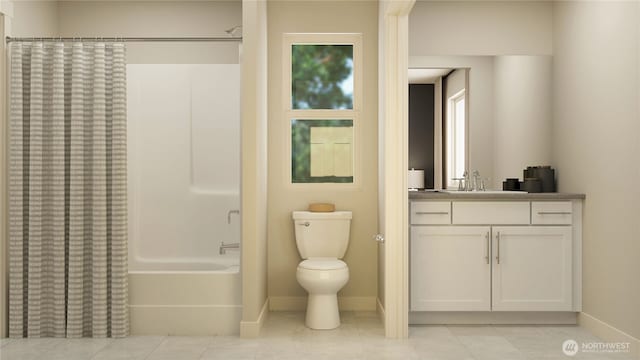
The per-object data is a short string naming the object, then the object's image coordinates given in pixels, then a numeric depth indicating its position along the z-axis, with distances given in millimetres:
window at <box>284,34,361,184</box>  4129
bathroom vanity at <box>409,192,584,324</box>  3508
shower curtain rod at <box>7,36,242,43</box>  3229
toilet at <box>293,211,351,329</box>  3502
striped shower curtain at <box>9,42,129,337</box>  3221
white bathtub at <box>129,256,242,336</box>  3328
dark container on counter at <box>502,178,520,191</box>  3951
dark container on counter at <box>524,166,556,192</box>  3807
